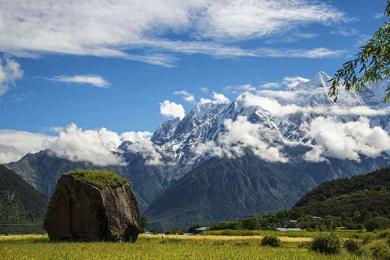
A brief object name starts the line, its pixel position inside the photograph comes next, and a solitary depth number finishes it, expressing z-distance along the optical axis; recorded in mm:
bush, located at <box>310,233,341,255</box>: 48469
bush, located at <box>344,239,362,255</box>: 51831
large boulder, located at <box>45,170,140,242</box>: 61438
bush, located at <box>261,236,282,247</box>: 62631
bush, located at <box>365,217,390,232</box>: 129300
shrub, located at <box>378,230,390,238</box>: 56975
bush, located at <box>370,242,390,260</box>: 46156
